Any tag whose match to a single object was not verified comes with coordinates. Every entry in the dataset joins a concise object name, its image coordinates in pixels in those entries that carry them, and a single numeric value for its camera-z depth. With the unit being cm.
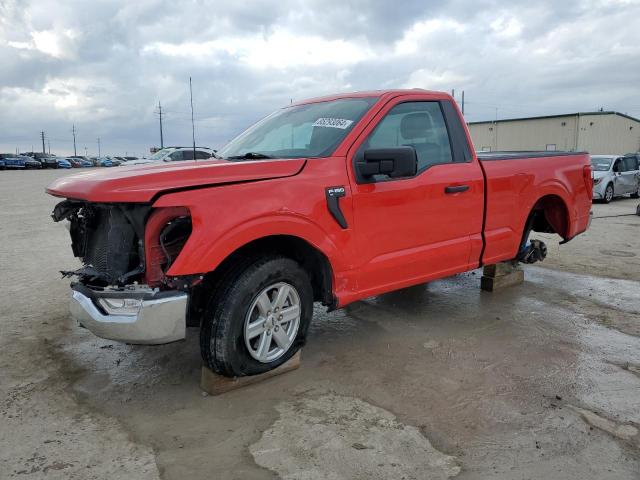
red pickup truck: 291
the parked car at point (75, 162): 6067
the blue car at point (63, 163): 5576
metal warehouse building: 4059
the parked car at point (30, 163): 4909
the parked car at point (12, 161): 4672
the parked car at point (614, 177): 1602
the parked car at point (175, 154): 1948
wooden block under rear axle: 563
